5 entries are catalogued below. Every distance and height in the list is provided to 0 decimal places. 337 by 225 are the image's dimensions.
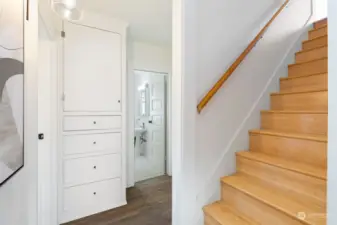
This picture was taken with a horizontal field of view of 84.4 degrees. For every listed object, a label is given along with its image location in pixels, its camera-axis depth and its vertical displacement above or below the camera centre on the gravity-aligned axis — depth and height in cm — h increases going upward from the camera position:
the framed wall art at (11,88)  73 +11
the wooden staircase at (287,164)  119 -39
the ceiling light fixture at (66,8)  119 +69
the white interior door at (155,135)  374 -46
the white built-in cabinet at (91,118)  215 -6
